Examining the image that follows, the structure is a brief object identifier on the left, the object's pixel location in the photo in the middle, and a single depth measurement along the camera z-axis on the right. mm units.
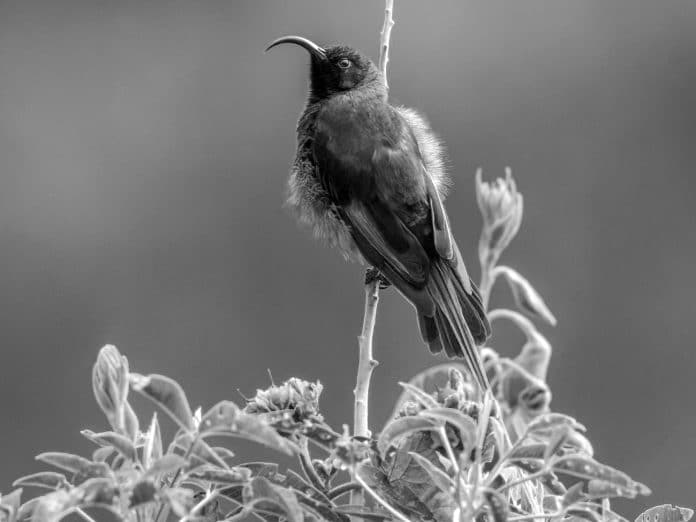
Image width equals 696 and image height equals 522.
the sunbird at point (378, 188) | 7008
